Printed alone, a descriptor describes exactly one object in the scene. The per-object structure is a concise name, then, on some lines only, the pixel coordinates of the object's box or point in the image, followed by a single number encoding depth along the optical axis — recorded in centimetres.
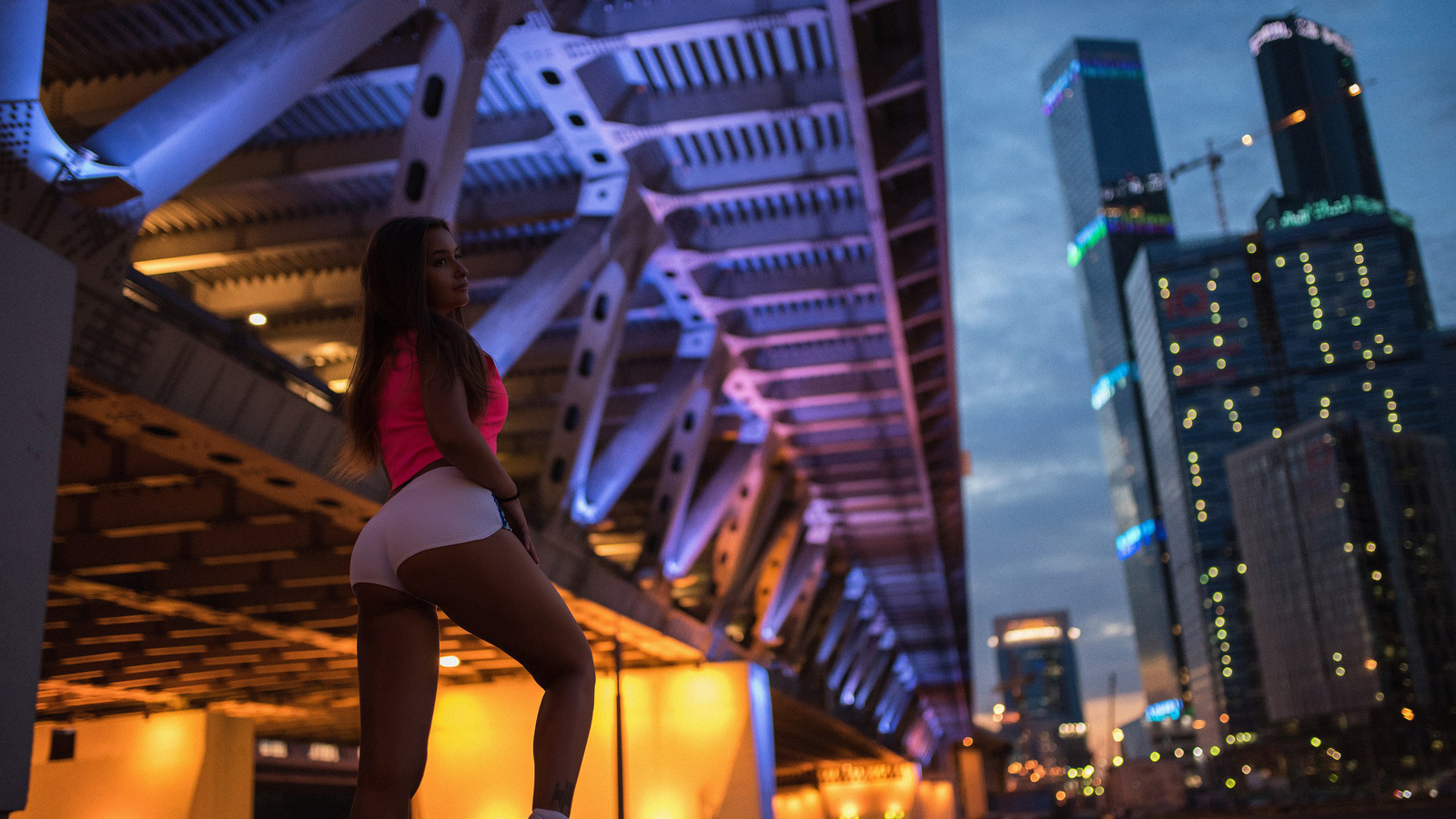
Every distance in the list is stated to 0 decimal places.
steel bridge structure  927
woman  260
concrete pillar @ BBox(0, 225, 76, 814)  531
